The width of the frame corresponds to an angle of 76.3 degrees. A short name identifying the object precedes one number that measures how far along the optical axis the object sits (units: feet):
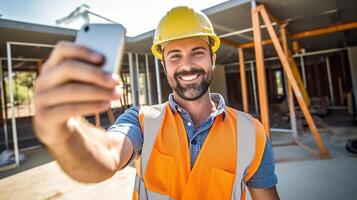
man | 1.54
